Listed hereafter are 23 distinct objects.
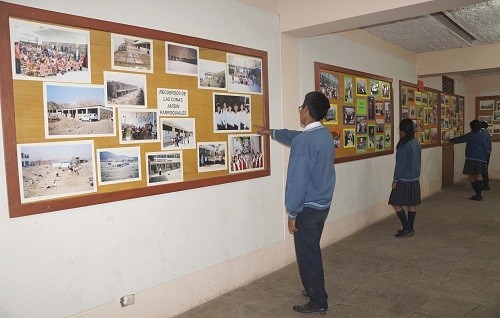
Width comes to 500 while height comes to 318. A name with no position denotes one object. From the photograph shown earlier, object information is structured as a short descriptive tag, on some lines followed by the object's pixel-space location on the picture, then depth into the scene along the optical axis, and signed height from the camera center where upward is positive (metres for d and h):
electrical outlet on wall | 2.66 -1.14
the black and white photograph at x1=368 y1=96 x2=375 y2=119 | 5.74 +0.43
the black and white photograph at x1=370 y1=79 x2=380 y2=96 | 5.79 +0.75
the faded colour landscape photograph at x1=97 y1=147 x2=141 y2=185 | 2.51 -0.16
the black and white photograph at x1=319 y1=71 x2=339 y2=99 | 4.73 +0.68
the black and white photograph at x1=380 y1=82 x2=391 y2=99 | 6.12 +0.75
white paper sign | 2.84 +0.31
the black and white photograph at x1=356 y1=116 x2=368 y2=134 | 5.49 +0.16
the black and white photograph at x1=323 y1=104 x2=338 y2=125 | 4.79 +0.25
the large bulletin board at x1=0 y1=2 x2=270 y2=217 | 2.15 +0.23
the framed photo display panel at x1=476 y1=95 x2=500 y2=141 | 10.23 +0.53
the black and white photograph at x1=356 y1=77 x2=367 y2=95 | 5.43 +0.73
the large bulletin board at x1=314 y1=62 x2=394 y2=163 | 4.90 +0.36
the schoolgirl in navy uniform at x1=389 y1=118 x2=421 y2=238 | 5.00 -0.58
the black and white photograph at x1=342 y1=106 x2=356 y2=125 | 5.18 +0.29
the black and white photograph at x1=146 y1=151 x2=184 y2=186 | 2.80 -0.21
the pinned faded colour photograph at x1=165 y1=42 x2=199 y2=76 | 2.90 +0.66
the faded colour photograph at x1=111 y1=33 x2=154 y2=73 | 2.57 +0.64
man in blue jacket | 2.83 -0.43
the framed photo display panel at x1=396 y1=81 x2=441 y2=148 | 6.90 +0.46
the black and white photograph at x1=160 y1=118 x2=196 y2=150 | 2.88 +0.06
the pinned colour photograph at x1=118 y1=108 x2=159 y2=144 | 2.61 +0.12
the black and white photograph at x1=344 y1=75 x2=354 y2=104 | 5.17 +0.65
